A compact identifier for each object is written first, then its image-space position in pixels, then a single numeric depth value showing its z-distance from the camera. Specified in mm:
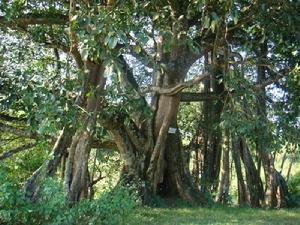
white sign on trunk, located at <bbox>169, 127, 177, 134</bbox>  8558
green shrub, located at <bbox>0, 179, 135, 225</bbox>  4480
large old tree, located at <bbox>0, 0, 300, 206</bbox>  4613
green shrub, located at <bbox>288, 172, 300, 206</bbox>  9457
